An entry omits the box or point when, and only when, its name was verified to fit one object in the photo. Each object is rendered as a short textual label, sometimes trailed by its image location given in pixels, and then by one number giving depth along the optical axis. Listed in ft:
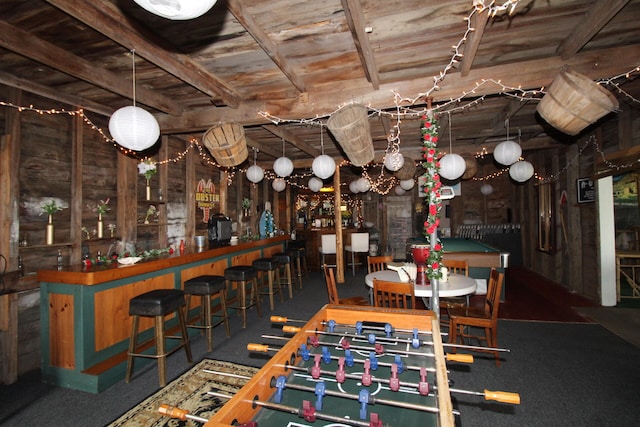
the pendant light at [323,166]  13.62
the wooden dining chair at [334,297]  10.60
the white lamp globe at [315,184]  23.38
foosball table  3.64
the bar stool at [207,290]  11.09
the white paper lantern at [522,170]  16.49
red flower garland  9.92
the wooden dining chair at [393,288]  8.66
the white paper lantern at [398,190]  32.42
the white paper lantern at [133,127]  7.92
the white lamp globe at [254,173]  17.71
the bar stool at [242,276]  13.24
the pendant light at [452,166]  12.56
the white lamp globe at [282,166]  15.58
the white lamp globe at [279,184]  23.47
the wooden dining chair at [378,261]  13.42
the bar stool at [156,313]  8.91
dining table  9.42
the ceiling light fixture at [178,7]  3.85
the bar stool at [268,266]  15.51
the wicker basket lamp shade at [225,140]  10.36
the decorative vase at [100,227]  12.10
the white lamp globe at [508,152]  13.30
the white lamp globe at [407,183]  27.20
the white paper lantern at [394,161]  14.47
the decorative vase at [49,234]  10.25
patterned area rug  7.48
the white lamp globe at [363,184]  25.26
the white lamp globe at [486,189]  29.81
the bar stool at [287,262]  17.31
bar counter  8.89
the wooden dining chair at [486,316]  9.46
